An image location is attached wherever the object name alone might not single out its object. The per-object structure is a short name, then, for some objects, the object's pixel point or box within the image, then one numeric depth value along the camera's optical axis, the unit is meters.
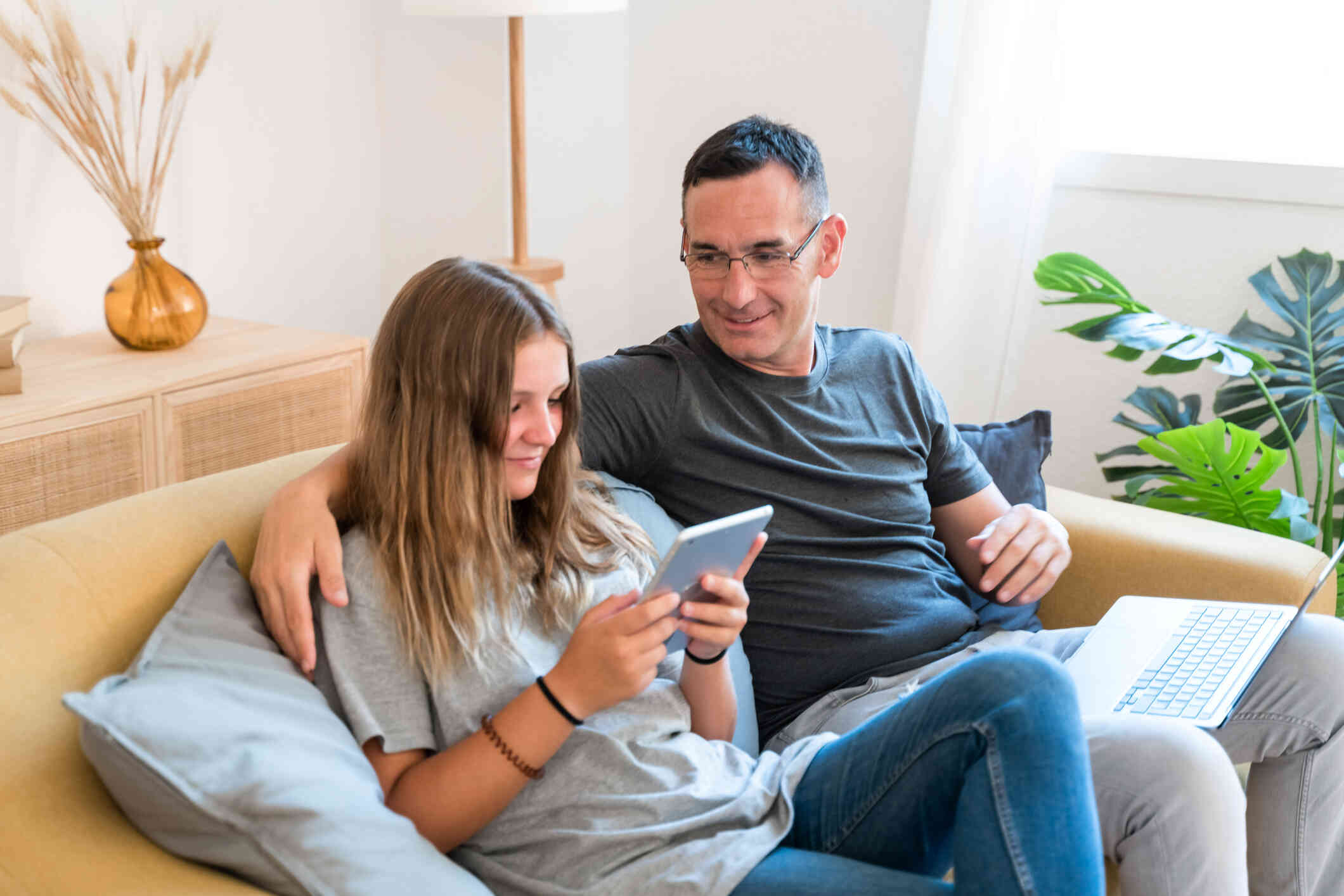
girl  1.07
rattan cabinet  1.98
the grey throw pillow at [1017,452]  1.91
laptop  1.38
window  2.56
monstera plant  2.07
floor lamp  2.51
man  1.45
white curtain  2.60
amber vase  2.26
